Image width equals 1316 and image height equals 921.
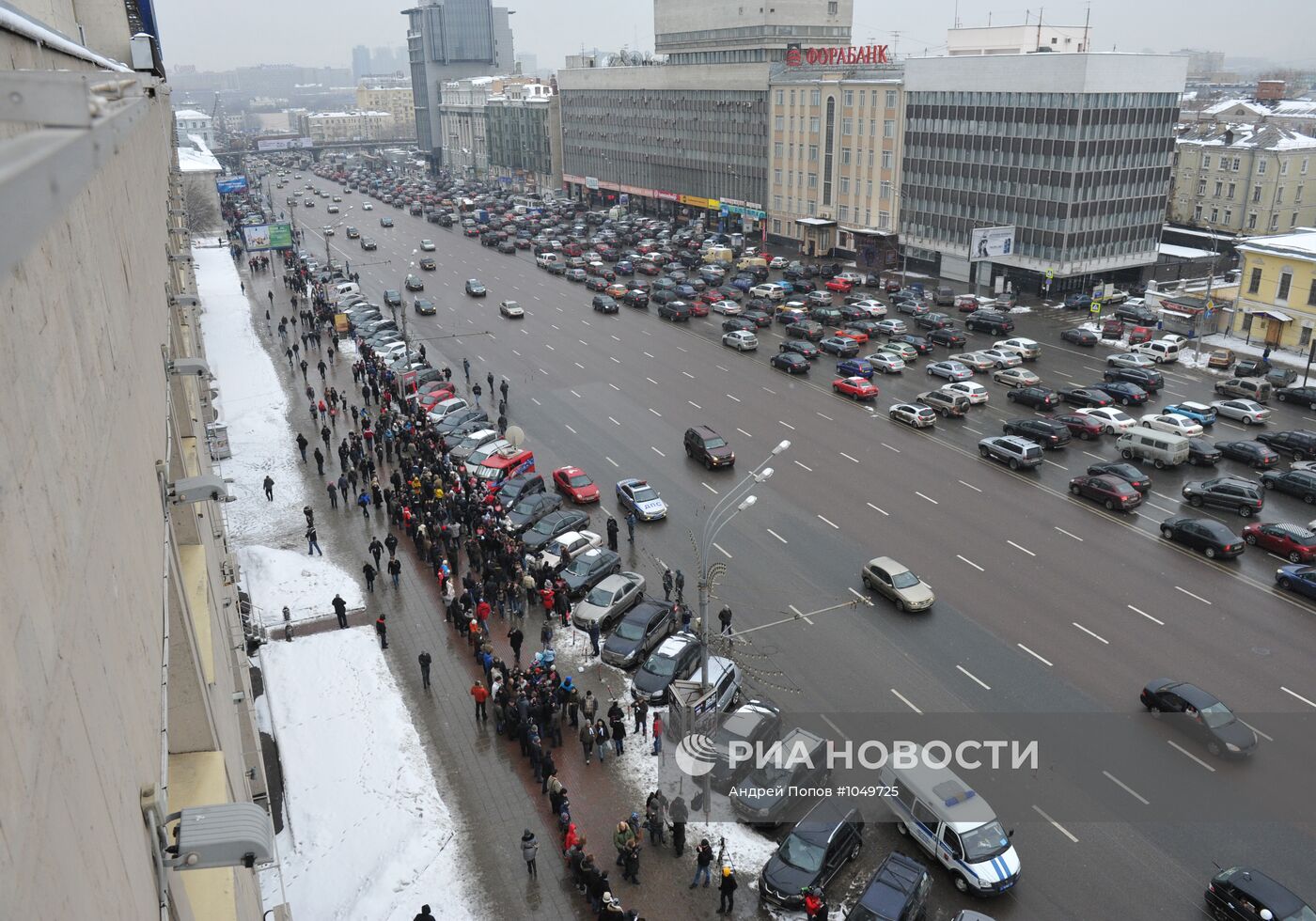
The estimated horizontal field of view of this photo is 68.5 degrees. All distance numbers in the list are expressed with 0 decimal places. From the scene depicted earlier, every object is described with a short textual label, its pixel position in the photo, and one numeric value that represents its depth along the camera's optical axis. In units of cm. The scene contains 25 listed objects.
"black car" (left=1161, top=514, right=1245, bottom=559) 2688
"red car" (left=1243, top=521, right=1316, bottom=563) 2636
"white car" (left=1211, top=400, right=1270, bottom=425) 3784
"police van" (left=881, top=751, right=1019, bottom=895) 1590
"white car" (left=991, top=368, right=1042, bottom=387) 4278
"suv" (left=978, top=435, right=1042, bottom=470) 3372
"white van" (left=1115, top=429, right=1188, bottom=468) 3334
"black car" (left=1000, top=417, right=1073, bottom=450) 3566
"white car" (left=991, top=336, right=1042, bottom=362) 4708
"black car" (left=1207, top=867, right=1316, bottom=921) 1448
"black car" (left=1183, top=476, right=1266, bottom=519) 2941
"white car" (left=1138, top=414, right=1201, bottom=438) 3606
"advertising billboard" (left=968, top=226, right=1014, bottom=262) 5991
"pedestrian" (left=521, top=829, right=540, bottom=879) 1667
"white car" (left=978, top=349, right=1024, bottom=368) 4612
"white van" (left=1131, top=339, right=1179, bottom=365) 4678
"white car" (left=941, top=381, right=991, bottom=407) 4094
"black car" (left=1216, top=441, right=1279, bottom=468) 3347
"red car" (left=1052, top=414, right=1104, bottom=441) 3675
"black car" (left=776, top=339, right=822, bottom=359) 4834
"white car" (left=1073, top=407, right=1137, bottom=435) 3703
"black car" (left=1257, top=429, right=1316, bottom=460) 3422
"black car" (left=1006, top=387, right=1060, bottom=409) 4056
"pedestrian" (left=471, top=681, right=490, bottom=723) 2094
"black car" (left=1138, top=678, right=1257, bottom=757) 1894
